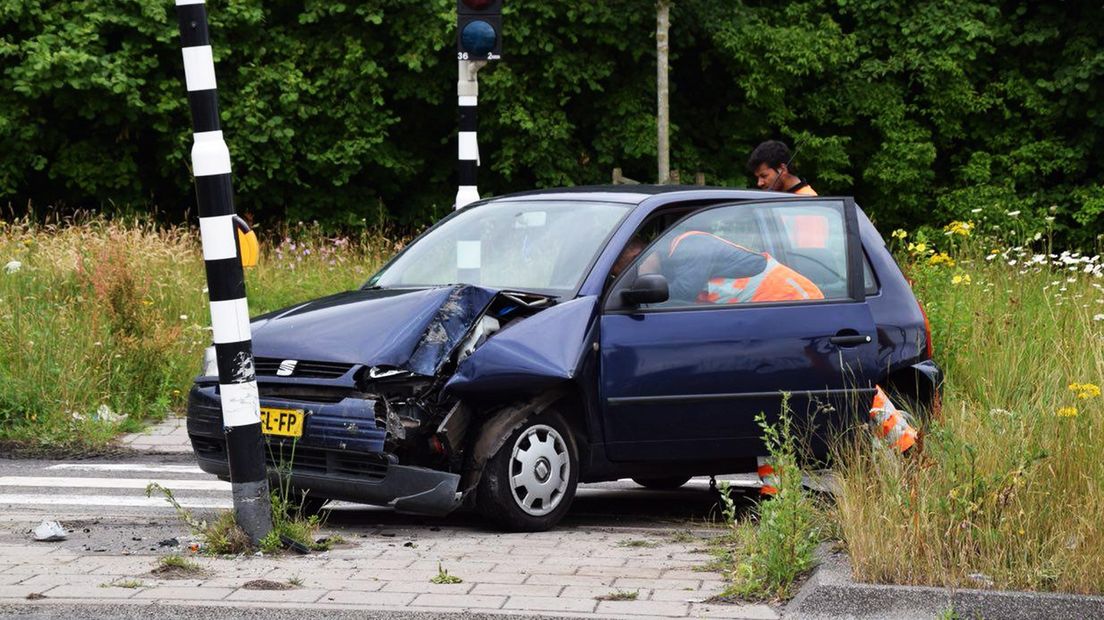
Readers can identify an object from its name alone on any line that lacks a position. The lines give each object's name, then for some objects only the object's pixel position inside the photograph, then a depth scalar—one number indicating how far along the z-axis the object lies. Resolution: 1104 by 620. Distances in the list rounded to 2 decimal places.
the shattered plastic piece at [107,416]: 23.19
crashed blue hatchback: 15.02
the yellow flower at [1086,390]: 12.93
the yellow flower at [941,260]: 24.62
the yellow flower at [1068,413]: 12.60
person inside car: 16.36
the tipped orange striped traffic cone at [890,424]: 14.84
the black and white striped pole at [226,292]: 13.57
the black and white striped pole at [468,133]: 24.70
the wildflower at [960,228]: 24.47
